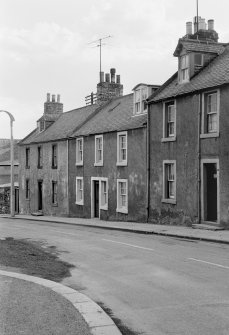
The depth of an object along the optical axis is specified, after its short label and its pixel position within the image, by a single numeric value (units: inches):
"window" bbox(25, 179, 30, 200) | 1876.2
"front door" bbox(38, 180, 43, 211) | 1781.5
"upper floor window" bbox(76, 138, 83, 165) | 1462.8
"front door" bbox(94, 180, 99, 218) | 1384.1
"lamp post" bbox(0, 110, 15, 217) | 1485.2
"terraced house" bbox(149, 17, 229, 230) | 872.9
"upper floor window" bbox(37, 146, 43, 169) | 1749.5
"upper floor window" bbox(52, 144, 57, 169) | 1632.4
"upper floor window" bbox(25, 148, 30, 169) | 1866.6
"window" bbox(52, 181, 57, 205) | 1649.9
